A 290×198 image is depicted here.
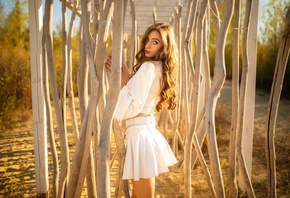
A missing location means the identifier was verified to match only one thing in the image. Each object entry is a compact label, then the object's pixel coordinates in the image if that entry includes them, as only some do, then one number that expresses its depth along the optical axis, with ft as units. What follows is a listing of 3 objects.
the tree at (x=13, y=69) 18.03
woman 5.34
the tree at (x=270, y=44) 27.02
